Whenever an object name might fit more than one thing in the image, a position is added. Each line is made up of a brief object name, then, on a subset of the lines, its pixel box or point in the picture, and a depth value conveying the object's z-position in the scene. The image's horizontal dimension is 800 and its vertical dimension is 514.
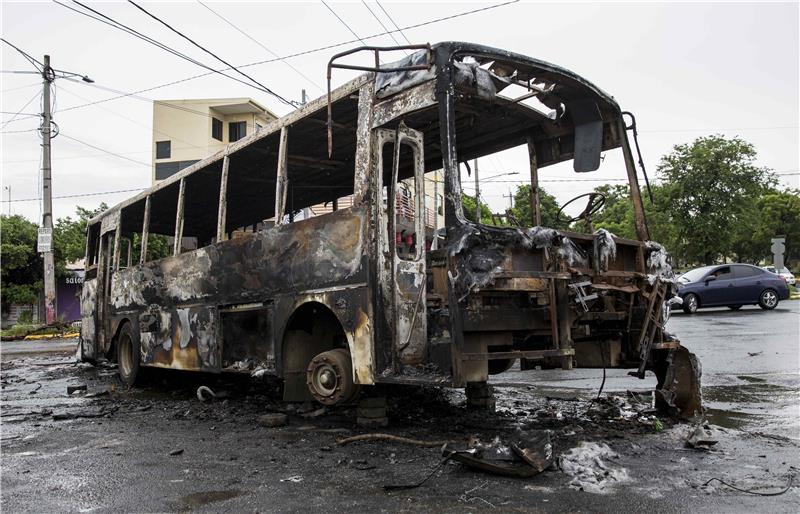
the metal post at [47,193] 18.10
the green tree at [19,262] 26.92
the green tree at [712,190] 28.84
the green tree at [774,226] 51.70
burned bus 4.44
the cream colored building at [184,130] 34.94
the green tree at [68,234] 27.57
